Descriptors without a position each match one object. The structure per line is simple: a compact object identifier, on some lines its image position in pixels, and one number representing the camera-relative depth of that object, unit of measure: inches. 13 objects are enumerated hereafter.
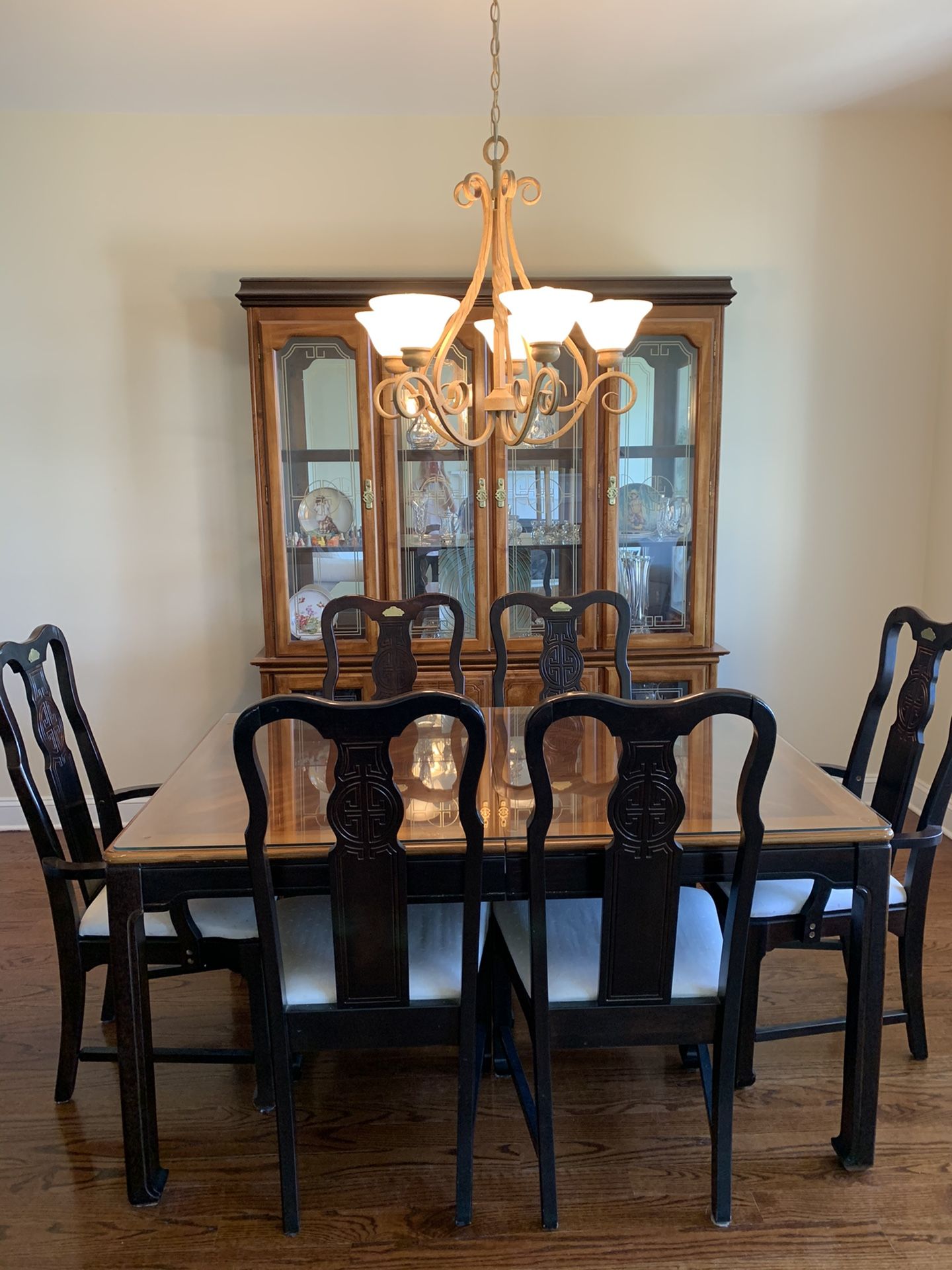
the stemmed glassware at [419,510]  121.3
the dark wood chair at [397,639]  102.5
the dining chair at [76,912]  67.7
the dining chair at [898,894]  69.4
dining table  60.0
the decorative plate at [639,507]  122.6
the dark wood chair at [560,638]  102.7
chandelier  67.2
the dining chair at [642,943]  52.5
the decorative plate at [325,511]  120.7
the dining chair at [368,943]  52.1
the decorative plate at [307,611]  121.8
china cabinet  116.7
